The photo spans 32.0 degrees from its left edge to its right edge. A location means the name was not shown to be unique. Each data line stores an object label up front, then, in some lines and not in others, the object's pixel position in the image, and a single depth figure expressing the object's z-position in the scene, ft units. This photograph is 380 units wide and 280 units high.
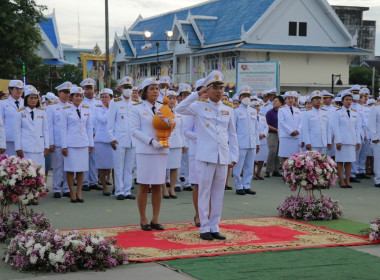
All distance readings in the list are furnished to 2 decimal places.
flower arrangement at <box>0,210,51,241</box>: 27.07
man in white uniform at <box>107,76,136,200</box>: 41.68
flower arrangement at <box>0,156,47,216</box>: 26.43
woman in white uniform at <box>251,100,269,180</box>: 54.54
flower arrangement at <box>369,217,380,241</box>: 27.12
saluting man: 27.96
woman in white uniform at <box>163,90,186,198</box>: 42.86
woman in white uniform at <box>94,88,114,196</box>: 45.37
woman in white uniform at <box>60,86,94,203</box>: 40.40
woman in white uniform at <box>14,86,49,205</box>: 38.40
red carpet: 25.05
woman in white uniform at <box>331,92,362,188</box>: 49.32
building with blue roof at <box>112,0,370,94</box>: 157.48
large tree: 108.17
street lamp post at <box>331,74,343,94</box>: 151.60
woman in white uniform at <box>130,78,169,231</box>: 29.76
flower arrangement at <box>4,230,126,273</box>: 22.03
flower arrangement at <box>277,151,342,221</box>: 33.14
